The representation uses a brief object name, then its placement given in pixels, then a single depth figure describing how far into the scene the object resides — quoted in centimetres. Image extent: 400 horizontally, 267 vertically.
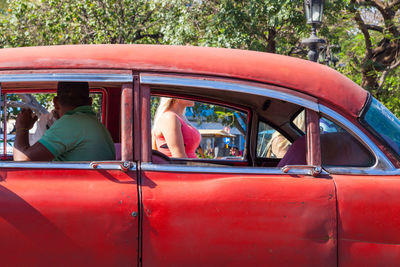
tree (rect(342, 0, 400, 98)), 1338
